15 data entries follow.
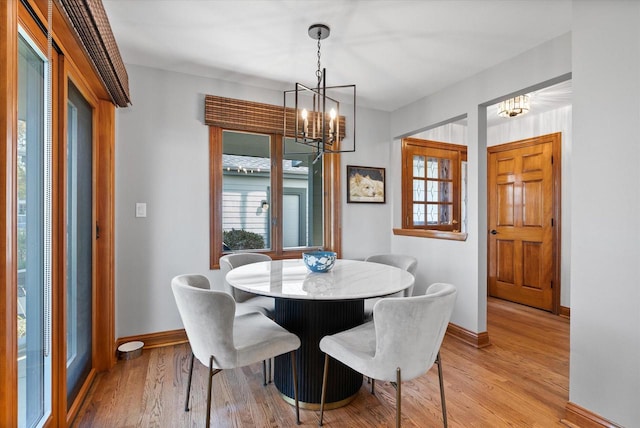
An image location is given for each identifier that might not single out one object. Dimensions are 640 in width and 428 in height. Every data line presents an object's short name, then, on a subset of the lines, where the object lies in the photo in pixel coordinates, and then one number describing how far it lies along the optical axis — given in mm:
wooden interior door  3814
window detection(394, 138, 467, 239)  4043
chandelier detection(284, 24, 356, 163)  2064
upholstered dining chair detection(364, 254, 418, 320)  2238
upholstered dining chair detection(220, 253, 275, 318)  2279
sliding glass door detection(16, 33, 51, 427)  1263
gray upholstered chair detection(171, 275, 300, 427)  1473
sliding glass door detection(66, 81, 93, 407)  1894
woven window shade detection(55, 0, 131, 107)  1347
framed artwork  3709
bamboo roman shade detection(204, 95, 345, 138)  2982
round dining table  1782
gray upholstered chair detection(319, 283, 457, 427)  1372
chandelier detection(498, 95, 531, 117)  3352
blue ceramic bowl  2145
